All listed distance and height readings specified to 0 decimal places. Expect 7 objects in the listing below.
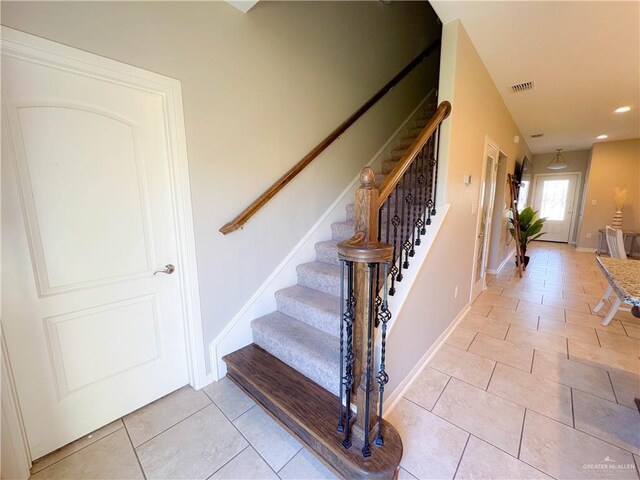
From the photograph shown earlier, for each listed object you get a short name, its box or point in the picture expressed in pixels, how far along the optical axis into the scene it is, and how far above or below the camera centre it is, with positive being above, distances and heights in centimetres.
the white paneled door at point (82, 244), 120 -22
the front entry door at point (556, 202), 739 -12
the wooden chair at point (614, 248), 300 -59
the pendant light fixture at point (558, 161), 525 +98
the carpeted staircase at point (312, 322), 165 -94
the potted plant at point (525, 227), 472 -52
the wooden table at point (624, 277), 143 -53
